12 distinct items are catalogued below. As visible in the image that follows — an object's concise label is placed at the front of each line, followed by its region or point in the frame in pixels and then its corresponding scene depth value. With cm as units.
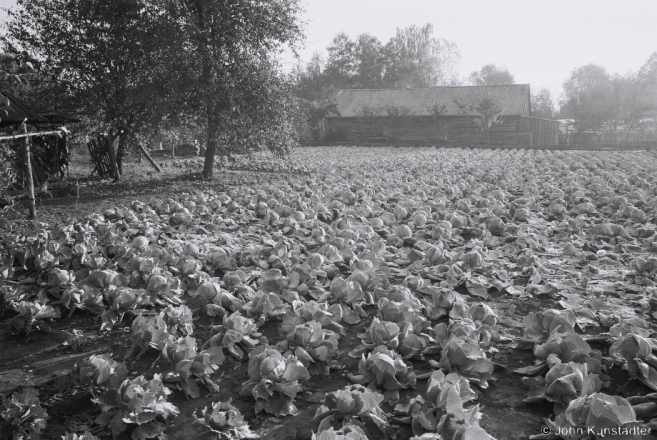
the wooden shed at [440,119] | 3906
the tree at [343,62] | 6638
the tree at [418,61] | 6856
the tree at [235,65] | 1200
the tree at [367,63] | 6650
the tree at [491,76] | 8588
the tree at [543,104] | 6664
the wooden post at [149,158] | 1429
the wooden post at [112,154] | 1350
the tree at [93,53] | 1264
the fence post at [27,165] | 664
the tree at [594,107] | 4941
